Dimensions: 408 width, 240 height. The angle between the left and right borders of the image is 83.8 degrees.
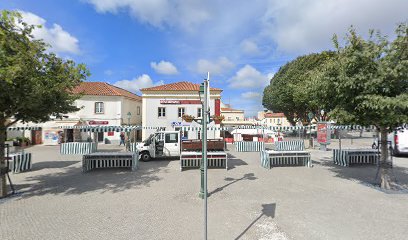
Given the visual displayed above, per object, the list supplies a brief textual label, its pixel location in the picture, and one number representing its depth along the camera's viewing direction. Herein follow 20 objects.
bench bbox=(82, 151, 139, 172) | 11.10
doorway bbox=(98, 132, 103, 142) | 28.14
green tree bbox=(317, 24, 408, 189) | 6.32
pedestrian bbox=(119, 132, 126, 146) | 27.00
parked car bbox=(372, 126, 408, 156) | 15.29
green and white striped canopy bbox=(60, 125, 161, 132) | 16.00
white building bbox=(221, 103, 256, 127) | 60.97
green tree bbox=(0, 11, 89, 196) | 5.73
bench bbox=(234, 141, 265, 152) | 19.52
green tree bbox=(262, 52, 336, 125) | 28.72
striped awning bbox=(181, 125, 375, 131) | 18.39
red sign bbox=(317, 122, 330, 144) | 18.20
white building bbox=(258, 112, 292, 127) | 88.12
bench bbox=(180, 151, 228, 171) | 10.86
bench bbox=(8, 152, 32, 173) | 10.77
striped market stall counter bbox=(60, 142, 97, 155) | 18.50
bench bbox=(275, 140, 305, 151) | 18.67
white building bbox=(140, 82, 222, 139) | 27.08
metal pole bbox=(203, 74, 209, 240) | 3.78
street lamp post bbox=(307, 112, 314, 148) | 21.33
